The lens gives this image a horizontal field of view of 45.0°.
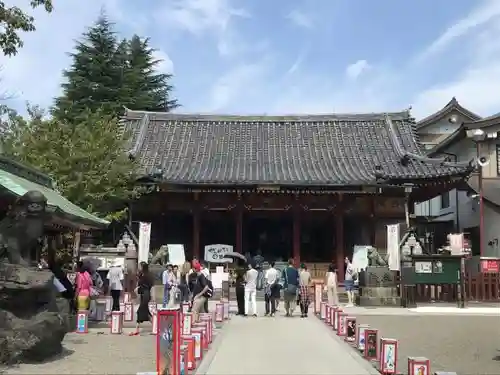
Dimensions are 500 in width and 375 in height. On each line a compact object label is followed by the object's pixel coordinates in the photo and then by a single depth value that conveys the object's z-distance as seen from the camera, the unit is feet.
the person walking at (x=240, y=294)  62.64
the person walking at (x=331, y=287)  69.31
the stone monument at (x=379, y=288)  73.82
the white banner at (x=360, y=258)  84.53
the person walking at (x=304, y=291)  62.03
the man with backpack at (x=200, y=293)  50.59
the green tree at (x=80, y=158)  74.33
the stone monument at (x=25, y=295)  32.91
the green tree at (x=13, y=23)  37.63
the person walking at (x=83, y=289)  50.60
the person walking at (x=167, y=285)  64.13
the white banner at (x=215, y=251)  89.25
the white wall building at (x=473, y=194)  98.22
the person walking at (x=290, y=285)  61.41
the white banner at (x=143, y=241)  80.02
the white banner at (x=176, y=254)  85.81
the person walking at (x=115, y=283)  57.82
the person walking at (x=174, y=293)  63.98
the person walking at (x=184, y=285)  60.44
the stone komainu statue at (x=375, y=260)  76.43
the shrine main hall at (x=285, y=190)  88.74
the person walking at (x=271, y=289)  62.39
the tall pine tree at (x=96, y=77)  142.26
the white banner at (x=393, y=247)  74.70
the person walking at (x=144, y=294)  49.26
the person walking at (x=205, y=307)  53.07
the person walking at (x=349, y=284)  74.79
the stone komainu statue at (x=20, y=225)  34.81
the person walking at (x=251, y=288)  63.31
